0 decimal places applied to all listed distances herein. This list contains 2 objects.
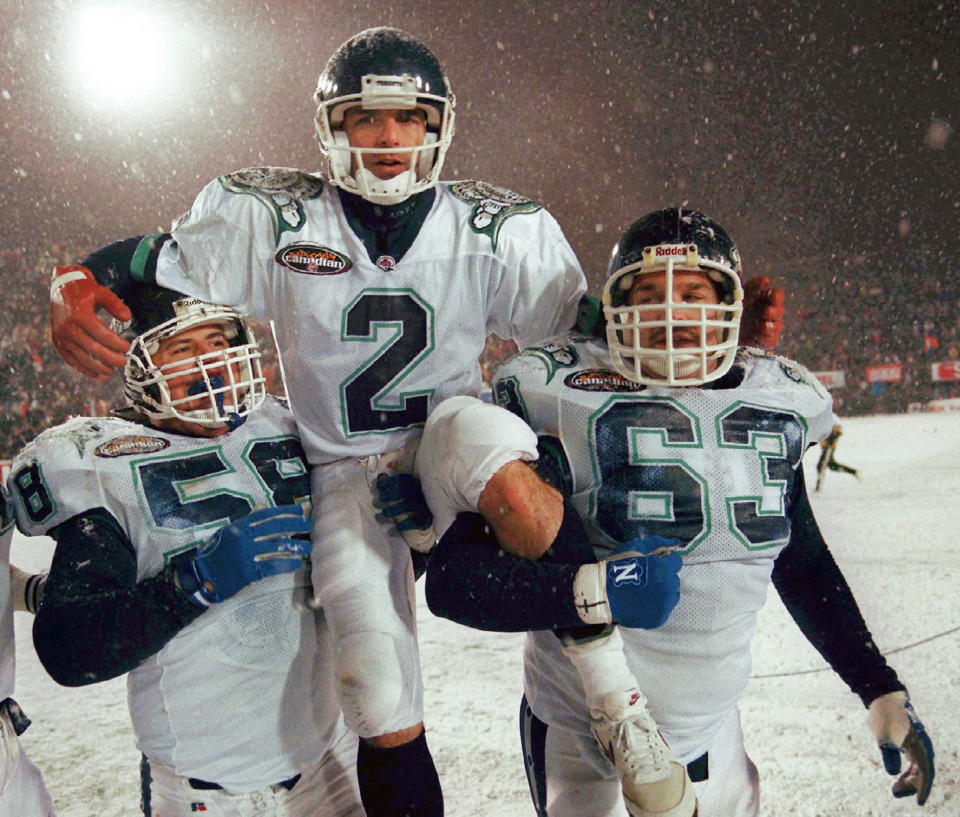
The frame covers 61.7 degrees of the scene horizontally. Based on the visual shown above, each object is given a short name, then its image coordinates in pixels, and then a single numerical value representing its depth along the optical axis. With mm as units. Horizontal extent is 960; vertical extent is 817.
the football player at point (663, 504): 1381
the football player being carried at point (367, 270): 1854
